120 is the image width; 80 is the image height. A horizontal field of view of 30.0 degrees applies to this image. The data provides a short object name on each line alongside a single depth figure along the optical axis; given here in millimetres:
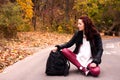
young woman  6073
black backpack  5937
